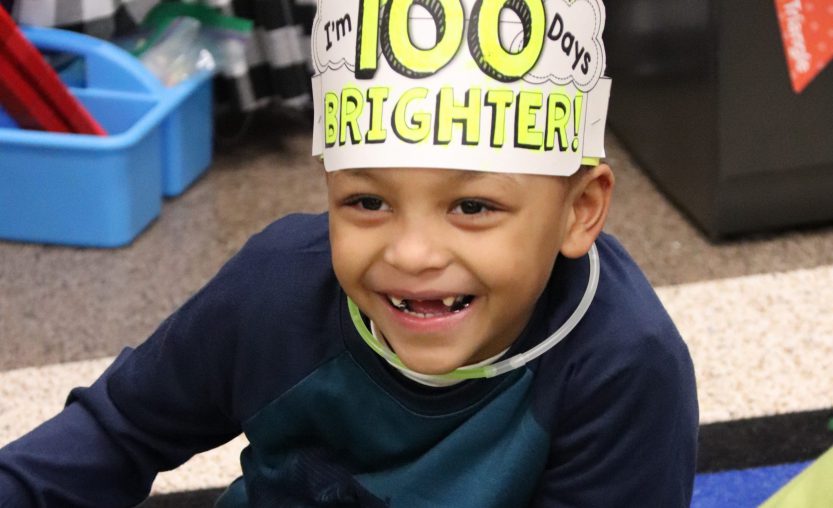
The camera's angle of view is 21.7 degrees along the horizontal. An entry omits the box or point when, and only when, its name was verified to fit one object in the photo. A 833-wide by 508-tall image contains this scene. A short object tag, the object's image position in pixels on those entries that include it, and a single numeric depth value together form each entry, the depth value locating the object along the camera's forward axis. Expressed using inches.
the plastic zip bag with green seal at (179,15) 80.6
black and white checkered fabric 76.6
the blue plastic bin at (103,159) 70.1
